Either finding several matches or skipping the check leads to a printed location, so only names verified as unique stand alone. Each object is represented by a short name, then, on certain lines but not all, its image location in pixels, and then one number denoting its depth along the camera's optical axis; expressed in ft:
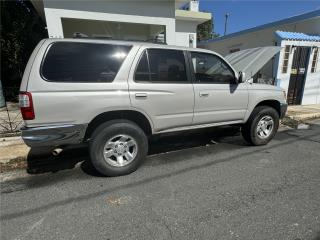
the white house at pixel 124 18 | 24.98
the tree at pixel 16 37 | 34.55
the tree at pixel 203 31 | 113.70
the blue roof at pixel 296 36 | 30.58
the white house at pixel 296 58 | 31.63
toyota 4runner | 11.03
